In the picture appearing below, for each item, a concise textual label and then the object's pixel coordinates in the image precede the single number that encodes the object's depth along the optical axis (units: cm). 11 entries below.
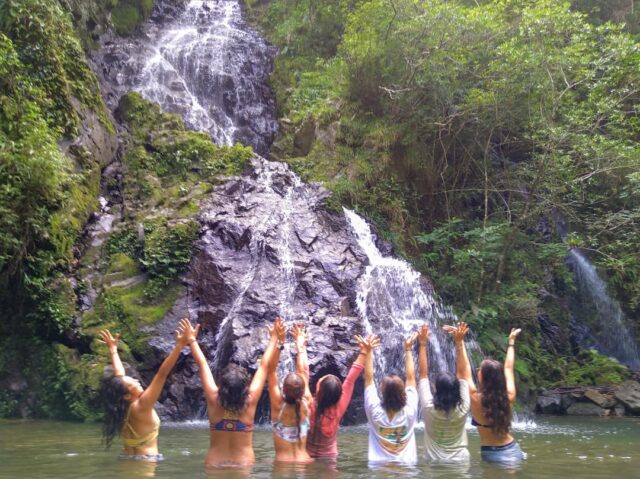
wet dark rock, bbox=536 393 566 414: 1484
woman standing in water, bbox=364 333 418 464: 543
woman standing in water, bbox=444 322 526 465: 559
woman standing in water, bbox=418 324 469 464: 545
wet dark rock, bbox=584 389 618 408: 1464
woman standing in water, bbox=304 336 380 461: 548
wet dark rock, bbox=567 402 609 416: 1447
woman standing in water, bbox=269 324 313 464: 543
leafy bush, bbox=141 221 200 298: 1276
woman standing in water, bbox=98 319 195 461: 524
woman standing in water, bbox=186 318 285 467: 507
